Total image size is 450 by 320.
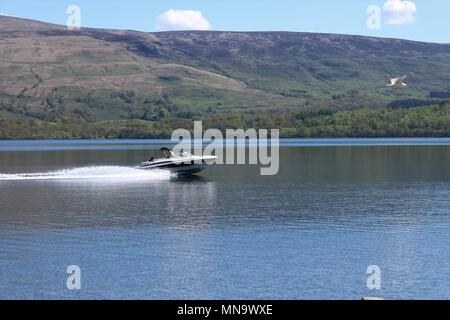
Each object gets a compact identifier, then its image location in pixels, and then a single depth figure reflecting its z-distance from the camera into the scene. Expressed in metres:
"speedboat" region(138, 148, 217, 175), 95.50
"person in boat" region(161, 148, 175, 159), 95.65
